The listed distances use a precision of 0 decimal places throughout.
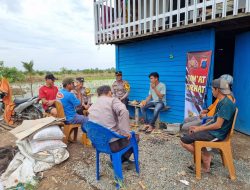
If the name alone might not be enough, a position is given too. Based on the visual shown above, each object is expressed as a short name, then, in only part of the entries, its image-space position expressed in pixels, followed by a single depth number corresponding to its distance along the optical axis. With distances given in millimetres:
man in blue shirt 3725
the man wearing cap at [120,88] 5754
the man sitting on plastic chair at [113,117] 2488
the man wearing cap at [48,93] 4574
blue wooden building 3853
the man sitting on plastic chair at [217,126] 2475
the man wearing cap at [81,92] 5191
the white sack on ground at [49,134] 3146
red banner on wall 4184
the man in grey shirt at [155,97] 4863
